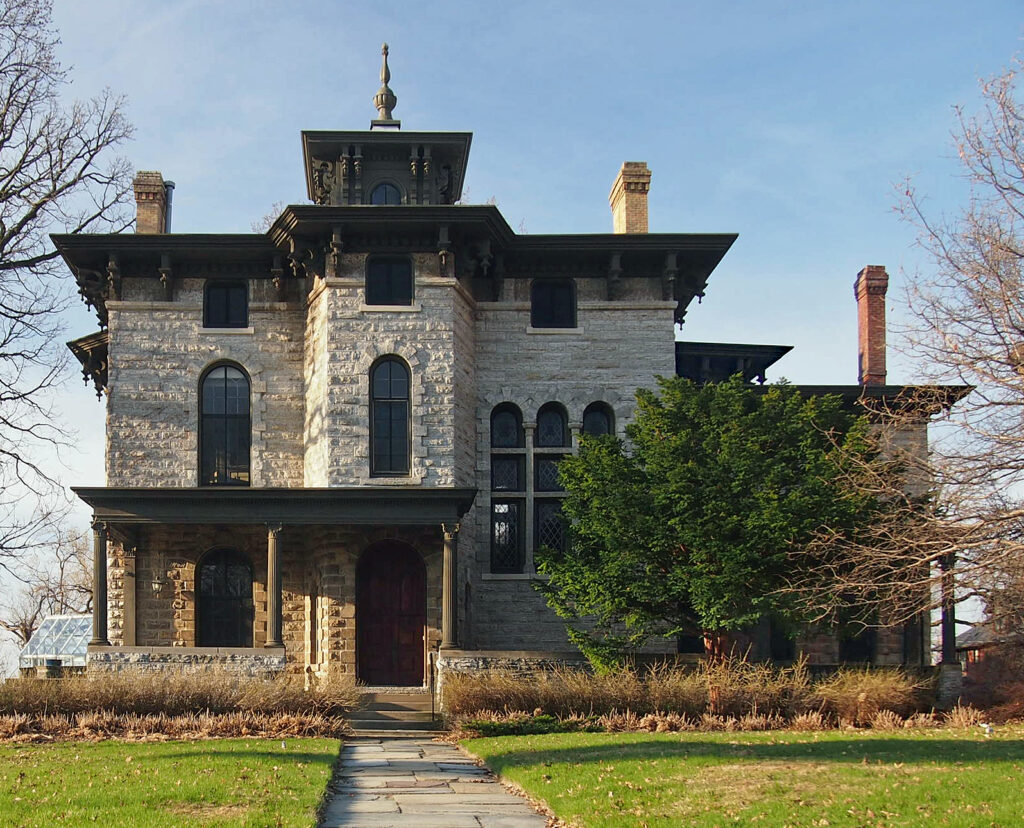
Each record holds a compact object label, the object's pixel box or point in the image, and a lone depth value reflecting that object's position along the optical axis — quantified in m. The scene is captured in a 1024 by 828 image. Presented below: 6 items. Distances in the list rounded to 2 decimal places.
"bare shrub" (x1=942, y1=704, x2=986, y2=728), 19.20
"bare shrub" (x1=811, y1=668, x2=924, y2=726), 19.31
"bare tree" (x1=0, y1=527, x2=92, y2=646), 53.38
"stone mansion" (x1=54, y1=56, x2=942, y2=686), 25.08
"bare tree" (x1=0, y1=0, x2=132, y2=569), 24.22
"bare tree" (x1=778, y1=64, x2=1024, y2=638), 14.54
